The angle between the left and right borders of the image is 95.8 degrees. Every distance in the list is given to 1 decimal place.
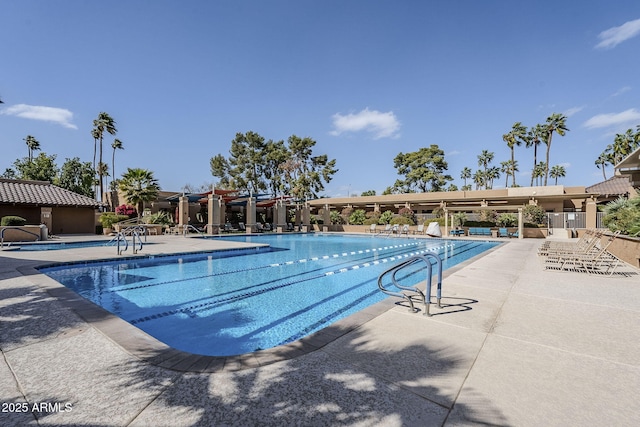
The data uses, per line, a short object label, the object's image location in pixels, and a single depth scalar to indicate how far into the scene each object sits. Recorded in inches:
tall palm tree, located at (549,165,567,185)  2066.9
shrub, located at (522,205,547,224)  898.1
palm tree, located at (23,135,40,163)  1637.9
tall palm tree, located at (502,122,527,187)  1544.2
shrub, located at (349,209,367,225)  1195.6
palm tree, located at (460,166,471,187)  2603.3
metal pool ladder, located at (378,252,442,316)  158.4
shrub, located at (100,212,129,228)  824.3
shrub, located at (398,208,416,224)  1093.1
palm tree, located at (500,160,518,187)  2079.7
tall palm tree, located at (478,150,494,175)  2166.6
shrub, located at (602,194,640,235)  343.0
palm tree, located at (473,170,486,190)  2245.6
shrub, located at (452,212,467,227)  967.6
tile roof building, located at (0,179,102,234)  703.1
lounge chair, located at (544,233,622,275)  285.9
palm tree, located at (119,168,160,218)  920.9
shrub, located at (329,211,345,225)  1256.8
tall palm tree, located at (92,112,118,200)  1400.1
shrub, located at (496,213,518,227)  912.9
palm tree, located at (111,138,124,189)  1604.3
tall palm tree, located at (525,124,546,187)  1448.7
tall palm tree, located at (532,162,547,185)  1824.6
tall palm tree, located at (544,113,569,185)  1349.7
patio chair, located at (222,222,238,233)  956.2
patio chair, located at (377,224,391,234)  992.1
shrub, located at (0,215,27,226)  577.3
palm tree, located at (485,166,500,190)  2175.2
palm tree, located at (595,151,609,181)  1665.5
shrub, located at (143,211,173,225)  870.4
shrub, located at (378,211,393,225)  1111.2
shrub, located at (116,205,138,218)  962.5
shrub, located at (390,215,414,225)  1035.3
